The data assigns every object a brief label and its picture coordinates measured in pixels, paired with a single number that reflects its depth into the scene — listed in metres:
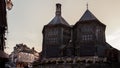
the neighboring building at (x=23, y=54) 53.39
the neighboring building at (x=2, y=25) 16.14
